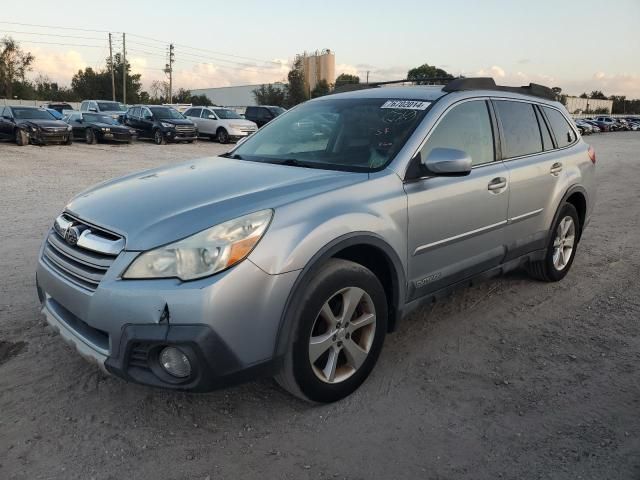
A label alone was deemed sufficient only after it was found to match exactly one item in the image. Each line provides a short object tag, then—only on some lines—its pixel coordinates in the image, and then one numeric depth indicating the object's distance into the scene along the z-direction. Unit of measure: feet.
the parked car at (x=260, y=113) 82.04
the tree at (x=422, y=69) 232.63
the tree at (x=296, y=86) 217.56
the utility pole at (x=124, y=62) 198.33
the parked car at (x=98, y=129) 71.77
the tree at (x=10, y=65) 183.42
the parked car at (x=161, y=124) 75.15
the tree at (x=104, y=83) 222.69
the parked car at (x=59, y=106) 113.26
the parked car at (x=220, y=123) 79.56
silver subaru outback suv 8.13
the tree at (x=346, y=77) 227.77
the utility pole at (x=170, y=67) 233.55
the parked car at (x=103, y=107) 92.28
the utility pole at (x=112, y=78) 206.68
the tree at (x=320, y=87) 221.87
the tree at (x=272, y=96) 225.35
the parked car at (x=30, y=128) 64.13
